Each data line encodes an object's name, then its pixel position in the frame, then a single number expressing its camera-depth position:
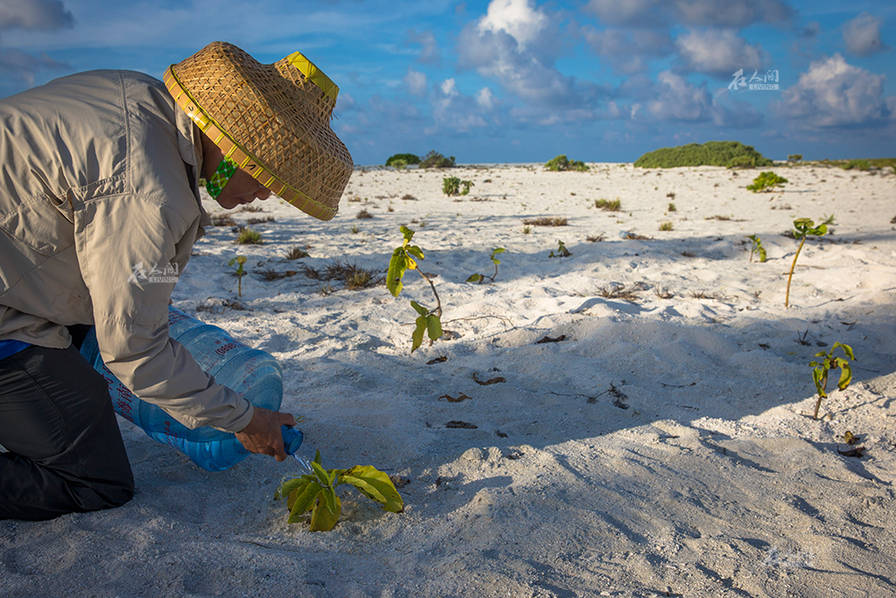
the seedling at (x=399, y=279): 2.96
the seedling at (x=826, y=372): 2.59
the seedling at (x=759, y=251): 5.34
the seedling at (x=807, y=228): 4.00
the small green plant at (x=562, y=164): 25.67
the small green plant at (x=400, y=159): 28.69
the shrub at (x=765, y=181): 12.00
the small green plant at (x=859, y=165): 21.04
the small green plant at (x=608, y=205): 10.11
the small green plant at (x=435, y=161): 26.73
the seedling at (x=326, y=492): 1.80
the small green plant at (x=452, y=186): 12.62
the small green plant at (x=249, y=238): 6.42
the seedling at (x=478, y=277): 4.69
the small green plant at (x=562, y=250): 6.14
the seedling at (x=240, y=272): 4.46
